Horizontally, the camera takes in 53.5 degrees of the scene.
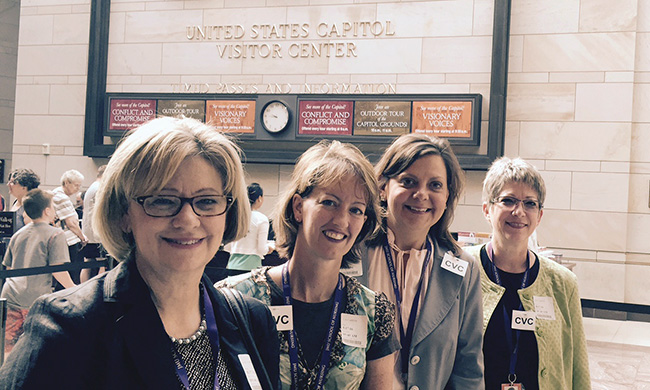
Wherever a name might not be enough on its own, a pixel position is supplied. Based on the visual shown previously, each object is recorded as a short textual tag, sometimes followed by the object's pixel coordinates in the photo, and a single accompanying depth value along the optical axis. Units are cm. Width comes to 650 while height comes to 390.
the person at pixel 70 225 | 813
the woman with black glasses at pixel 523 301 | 296
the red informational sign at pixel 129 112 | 1134
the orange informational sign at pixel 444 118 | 986
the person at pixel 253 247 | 689
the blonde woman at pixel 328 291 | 213
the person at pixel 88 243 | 825
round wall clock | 1060
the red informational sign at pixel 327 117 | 1041
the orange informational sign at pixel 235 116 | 1082
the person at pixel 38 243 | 589
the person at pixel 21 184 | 831
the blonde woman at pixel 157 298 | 138
